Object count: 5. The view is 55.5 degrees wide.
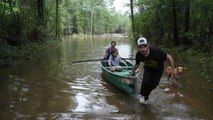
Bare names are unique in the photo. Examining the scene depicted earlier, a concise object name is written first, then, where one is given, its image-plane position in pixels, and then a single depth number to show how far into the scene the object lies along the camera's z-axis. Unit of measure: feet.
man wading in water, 15.40
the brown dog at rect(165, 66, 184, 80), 21.97
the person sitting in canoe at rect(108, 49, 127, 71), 26.16
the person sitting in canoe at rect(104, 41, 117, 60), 25.58
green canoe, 19.26
